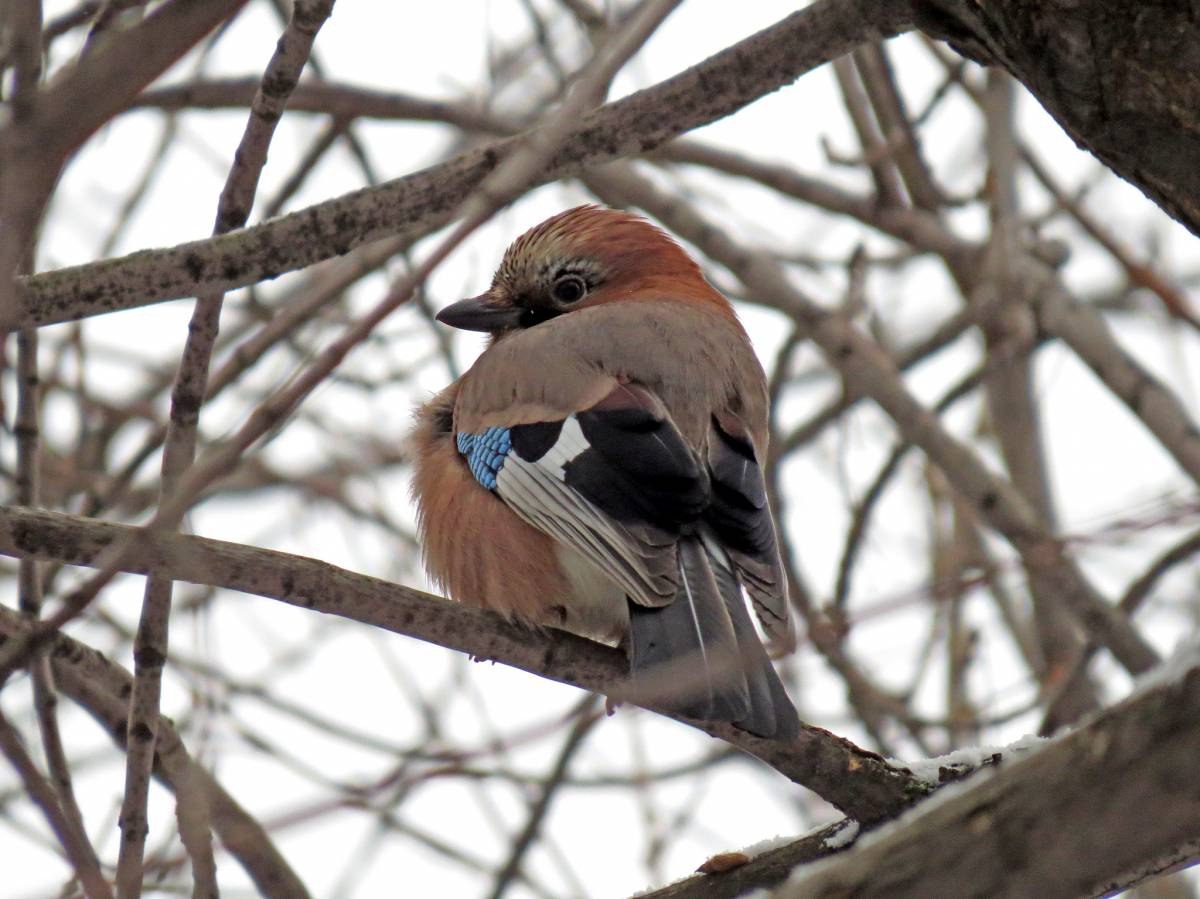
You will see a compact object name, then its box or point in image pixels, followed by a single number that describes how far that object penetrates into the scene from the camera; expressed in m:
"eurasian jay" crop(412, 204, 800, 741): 6.81
